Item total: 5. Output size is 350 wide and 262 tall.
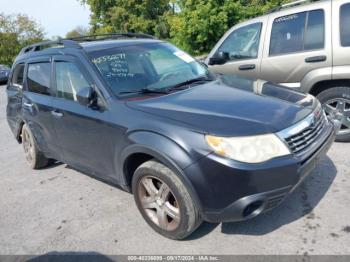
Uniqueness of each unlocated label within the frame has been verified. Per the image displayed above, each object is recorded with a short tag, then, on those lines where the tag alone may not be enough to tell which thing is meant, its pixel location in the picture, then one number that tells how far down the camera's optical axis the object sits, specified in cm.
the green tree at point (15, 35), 4034
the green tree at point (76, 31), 7826
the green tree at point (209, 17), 2395
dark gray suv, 276
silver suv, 465
